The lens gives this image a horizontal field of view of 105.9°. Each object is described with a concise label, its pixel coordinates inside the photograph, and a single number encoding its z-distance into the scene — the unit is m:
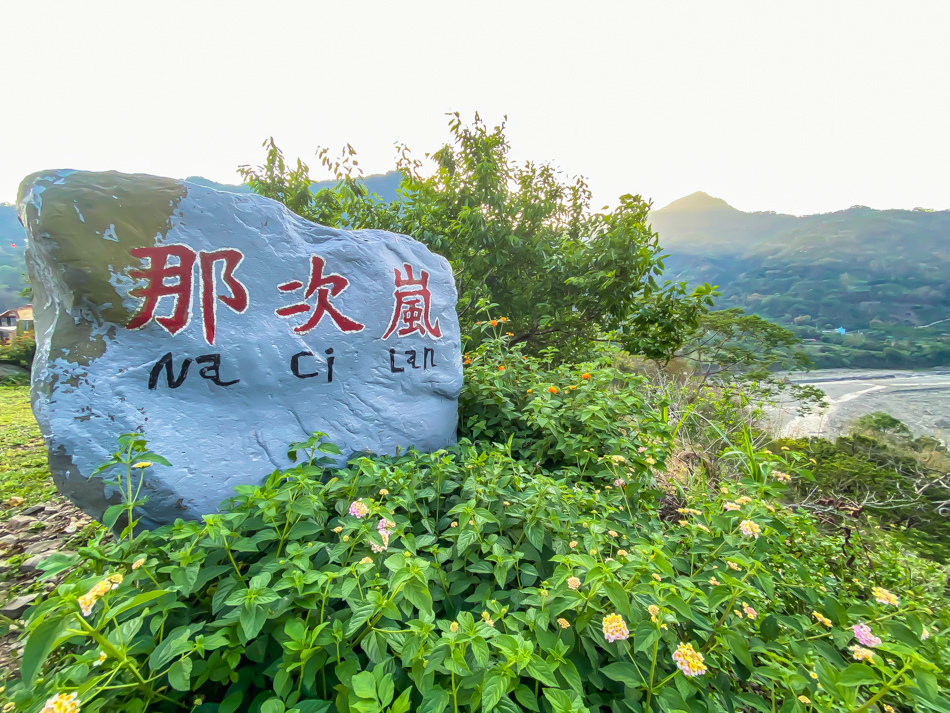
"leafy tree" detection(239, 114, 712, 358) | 4.53
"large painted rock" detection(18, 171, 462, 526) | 1.64
